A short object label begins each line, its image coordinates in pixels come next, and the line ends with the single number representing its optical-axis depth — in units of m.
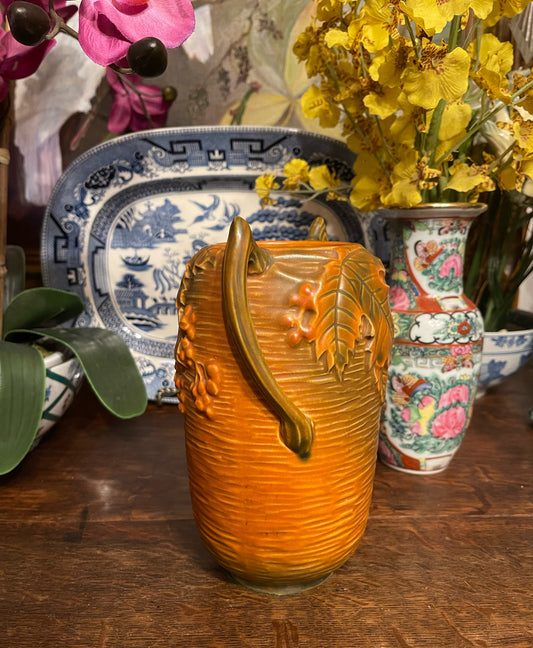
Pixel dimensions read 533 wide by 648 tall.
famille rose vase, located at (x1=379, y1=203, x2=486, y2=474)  0.49
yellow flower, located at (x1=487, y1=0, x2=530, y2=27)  0.41
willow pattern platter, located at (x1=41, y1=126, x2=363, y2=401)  0.66
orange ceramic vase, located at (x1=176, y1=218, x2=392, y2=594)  0.30
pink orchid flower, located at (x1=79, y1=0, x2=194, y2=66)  0.38
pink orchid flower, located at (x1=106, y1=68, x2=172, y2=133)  0.70
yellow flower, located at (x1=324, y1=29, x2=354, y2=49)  0.41
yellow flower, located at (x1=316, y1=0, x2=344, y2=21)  0.43
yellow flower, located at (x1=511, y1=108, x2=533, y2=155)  0.41
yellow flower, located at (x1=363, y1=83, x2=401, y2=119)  0.43
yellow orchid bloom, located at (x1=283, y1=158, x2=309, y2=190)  0.56
